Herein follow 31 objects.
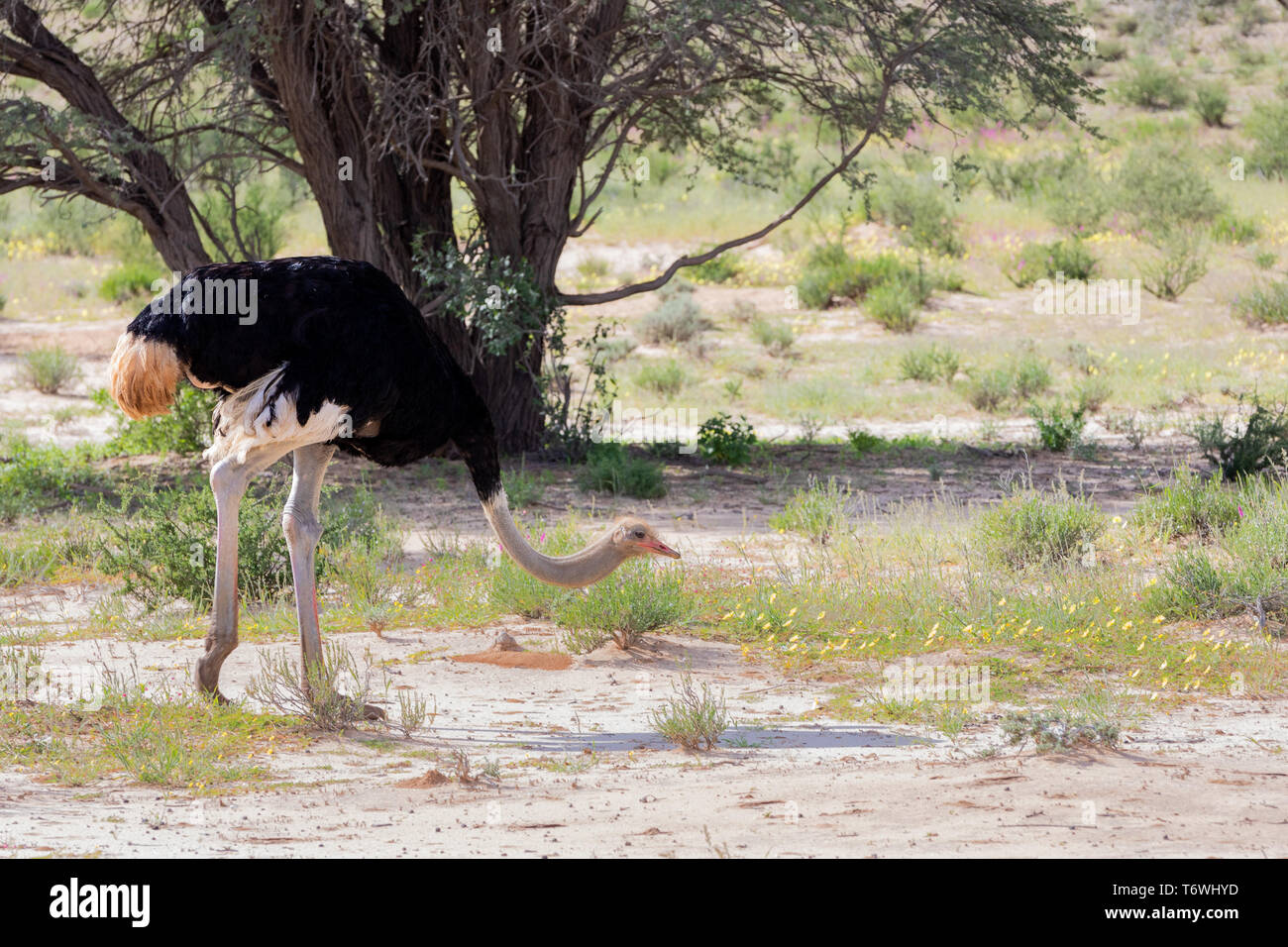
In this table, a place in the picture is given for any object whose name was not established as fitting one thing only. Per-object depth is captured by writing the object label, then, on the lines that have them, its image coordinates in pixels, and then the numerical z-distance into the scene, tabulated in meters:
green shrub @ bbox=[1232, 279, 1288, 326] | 18.80
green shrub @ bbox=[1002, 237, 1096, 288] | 21.89
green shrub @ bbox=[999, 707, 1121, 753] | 5.64
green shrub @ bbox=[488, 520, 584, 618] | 8.06
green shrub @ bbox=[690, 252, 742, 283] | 23.58
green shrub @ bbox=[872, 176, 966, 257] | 24.34
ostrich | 6.20
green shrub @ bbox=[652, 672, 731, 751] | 5.91
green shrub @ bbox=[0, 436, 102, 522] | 11.42
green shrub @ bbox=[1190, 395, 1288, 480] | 11.41
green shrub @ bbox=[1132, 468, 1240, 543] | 9.48
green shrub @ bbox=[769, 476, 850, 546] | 9.77
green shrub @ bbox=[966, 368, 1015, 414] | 16.22
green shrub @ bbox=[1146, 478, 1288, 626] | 7.65
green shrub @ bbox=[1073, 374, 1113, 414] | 15.65
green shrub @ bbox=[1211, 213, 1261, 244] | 23.52
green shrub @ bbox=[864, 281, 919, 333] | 19.88
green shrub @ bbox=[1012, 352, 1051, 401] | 16.44
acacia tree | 11.52
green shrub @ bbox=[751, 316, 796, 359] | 19.09
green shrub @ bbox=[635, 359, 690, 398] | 17.39
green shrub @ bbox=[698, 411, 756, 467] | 13.43
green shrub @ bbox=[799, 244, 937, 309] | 21.25
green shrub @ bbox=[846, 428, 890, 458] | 13.82
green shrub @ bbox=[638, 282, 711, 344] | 19.73
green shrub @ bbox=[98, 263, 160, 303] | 22.48
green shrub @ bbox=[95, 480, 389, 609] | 8.45
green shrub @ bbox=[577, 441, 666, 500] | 12.01
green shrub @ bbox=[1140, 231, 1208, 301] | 20.73
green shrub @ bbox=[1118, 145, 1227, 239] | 24.08
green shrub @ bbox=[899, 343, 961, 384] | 17.27
